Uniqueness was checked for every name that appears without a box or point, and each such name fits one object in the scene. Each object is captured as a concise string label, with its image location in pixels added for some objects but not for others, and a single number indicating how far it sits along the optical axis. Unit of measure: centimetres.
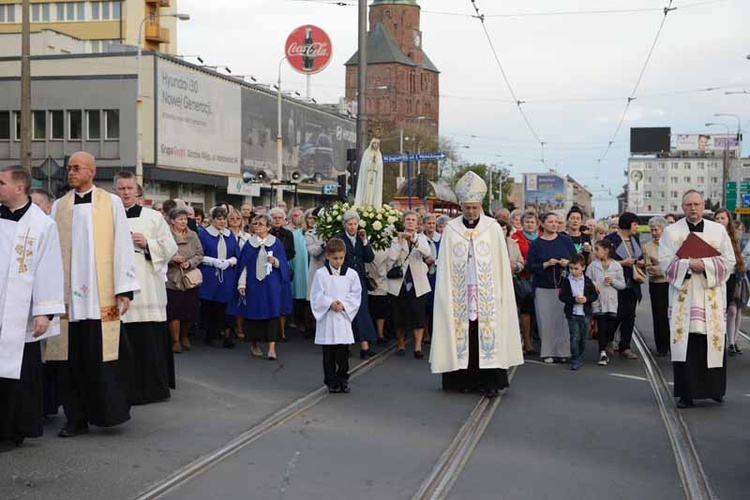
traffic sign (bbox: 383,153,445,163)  3145
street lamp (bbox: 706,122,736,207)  5236
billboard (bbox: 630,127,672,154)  8888
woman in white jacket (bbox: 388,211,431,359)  1396
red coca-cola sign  4612
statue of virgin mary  1608
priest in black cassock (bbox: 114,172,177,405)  963
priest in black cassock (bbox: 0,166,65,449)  738
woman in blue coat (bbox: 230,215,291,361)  1320
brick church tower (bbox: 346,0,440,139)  14125
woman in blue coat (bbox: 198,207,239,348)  1448
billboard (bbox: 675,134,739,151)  12674
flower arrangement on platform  1423
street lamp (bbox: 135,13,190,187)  4406
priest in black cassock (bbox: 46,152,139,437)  810
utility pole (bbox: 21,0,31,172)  2239
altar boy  1063
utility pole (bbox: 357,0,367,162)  2025
